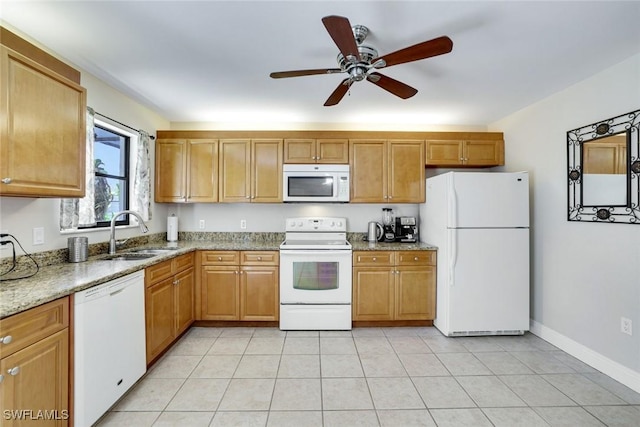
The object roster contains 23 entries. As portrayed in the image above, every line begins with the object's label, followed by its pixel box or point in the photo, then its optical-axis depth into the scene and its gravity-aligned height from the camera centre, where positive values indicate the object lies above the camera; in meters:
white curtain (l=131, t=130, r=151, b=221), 3.16 +0.36
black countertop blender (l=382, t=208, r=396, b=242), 3.61 -0.13
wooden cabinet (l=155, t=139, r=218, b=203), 3.51 +0.53
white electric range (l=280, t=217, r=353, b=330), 3.14 -0.80
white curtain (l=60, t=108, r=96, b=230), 2.20 +0.07
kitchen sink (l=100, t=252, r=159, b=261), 2.49 -0.38
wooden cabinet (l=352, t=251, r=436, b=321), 3.21 -0.79
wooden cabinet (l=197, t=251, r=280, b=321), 3.22 -0.80
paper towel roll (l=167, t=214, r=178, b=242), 3.62 -0.18
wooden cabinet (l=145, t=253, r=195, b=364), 2.30 -0.80
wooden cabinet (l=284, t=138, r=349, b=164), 3.49 +0.77
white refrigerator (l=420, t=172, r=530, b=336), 2.92 -0.38
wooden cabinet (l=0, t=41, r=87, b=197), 1.43 +0.46
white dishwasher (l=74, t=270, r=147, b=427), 1.57 -0.81
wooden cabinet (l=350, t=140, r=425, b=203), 3.51 +0.53
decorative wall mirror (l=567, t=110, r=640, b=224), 2.14 +0.37
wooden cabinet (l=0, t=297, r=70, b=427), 1.21 -0.70
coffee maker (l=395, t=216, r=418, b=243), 3.57 -0.18
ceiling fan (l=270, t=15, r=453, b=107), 1.46 +0.92
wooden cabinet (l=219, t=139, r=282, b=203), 3.49 +0.54
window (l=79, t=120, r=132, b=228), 2.76 +0.42
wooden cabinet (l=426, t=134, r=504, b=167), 3.54 +0.78
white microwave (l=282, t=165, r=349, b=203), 3.45 +0.38
